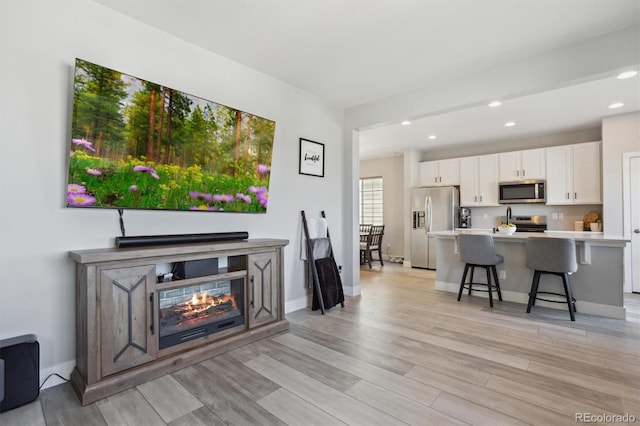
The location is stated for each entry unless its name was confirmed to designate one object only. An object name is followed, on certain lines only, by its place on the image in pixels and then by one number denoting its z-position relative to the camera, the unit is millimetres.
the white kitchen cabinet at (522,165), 5586
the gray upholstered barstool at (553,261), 3281
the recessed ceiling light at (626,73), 2667
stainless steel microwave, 5543
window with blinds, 8008
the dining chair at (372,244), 6556
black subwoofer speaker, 1737
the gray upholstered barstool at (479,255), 3836
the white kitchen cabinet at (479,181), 6136
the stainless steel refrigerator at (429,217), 6363
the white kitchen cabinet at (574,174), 5031
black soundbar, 2180
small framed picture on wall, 3785
